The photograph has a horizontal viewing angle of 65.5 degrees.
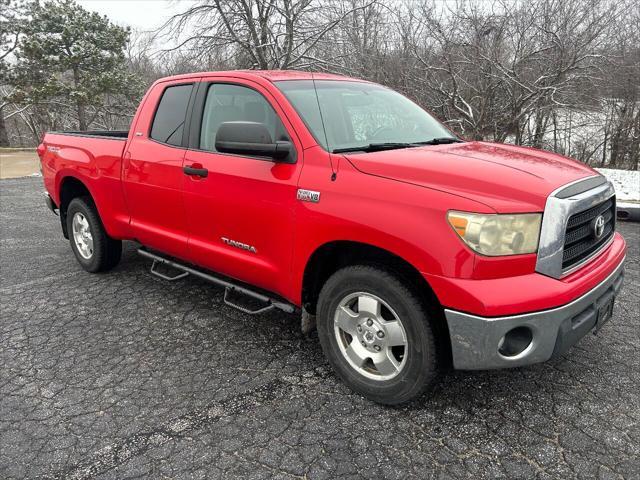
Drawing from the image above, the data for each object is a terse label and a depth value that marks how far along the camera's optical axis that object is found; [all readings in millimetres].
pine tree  25234
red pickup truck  2291
